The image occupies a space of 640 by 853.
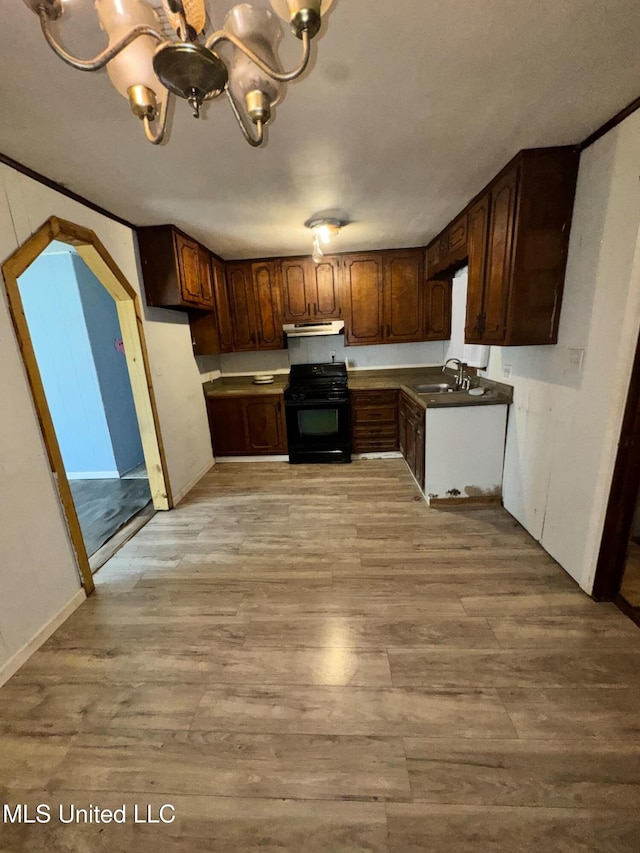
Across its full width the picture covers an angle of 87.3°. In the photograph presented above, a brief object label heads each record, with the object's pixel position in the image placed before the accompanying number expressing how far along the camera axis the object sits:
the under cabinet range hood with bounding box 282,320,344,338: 3.92
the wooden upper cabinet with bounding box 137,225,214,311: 2.79
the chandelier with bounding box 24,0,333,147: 0.73
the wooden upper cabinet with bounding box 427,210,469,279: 2.72
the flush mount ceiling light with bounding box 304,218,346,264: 2.69
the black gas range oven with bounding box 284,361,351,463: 3.81
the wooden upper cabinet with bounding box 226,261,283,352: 3.95
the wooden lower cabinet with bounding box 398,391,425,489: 2.97
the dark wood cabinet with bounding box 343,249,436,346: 3.81
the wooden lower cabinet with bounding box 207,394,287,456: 3.97
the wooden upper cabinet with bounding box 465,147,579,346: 1.83
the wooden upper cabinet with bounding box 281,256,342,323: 3.88
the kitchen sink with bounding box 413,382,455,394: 3.58
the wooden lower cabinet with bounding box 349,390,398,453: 3.86
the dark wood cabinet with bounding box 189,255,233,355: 3.73
